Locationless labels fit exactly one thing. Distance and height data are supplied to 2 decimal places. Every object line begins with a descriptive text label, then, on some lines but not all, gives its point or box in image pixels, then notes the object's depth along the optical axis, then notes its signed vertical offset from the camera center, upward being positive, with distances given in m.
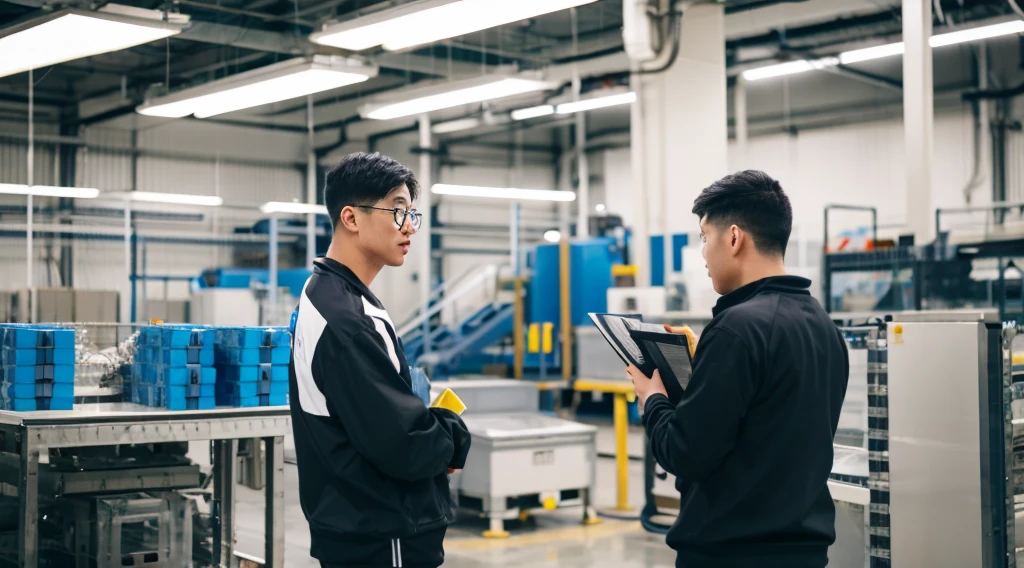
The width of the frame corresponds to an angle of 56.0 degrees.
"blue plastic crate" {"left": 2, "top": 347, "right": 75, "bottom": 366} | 3.79 -0.18
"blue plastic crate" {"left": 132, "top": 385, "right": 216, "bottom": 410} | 4.04 -0.38
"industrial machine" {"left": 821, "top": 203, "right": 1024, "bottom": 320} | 7.75 +0.27
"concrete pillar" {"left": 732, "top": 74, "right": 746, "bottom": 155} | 14.66 +3.03
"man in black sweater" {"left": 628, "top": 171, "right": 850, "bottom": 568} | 1.99 -0.24
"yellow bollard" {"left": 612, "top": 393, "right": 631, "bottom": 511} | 7.59 -1.10
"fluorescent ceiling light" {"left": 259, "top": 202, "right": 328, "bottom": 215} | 8.04 +0.87
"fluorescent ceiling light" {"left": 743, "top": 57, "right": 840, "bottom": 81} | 11.45 +2.89
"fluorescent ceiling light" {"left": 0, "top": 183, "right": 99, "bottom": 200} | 5.97 +0.77
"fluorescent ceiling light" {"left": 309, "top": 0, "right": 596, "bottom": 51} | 5.86 +1.86
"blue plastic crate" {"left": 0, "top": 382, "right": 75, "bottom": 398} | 3.79 -0.32
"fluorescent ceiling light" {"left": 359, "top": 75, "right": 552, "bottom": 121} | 8.09 +1.89
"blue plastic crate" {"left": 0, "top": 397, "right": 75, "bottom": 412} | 3.80 -0.37
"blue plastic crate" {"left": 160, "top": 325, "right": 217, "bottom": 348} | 4.05 -0.11
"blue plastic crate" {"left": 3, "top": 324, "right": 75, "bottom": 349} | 3.79 -0.10
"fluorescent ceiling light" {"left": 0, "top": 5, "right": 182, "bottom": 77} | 5.52 +1.66
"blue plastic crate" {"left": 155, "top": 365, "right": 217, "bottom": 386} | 4.04 -0.27
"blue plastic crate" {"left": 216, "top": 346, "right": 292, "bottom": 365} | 4.16 -0.20
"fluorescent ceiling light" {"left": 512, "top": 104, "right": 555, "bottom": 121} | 13.14 +2.87
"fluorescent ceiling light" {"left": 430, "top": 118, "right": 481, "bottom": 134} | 14.06 +2.72
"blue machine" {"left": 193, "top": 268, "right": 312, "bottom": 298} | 8.40 +0.32
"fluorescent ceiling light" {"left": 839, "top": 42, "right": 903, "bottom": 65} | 10.84 +2.93
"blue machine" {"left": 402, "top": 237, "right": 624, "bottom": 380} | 11.85 +0.34
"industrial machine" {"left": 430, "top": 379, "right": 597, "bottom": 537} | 6.77 -1.11
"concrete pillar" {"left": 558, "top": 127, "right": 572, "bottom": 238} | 18.03 +2.52
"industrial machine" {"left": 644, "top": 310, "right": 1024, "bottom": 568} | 3.50 -0.52
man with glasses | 2.01 -0.24
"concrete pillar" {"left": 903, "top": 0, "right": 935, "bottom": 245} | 7.90 +1.66
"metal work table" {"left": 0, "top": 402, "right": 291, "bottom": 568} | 3.57 -0.49
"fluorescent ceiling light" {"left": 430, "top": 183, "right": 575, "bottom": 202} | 13.72 +1.70
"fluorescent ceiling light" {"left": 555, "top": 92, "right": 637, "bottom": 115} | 11.70 +2.51
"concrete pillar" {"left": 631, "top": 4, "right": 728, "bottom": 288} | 8.41 +1.54
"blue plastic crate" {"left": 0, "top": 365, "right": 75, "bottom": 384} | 3.79 -0.25
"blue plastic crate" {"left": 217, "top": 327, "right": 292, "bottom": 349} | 4.14 -0.12
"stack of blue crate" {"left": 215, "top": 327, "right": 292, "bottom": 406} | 4.16 -0.24
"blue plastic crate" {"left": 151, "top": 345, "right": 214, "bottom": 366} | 4.05 -0.19
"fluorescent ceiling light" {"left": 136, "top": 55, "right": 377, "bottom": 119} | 7.03 +1.74
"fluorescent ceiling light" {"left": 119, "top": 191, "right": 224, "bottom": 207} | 6.83 +0.84
